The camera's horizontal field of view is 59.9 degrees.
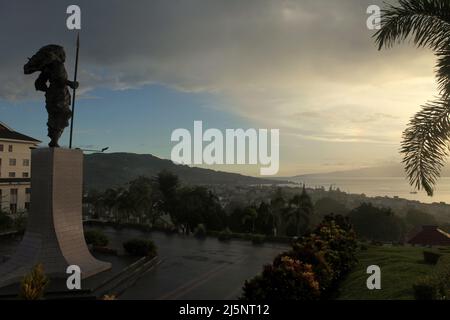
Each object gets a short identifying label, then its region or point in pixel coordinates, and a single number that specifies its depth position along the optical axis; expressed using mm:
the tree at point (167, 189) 46469
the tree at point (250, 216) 37844
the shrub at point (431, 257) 18156
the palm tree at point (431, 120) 10969
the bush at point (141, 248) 22844
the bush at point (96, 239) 25844
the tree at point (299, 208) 35344
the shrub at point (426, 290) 11078
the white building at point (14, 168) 55500
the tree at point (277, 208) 38106
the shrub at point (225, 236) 32144
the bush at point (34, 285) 10367
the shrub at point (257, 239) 30391
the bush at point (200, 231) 33906
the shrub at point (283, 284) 11547
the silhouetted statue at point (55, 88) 17812
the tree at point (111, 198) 51362
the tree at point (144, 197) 47719
